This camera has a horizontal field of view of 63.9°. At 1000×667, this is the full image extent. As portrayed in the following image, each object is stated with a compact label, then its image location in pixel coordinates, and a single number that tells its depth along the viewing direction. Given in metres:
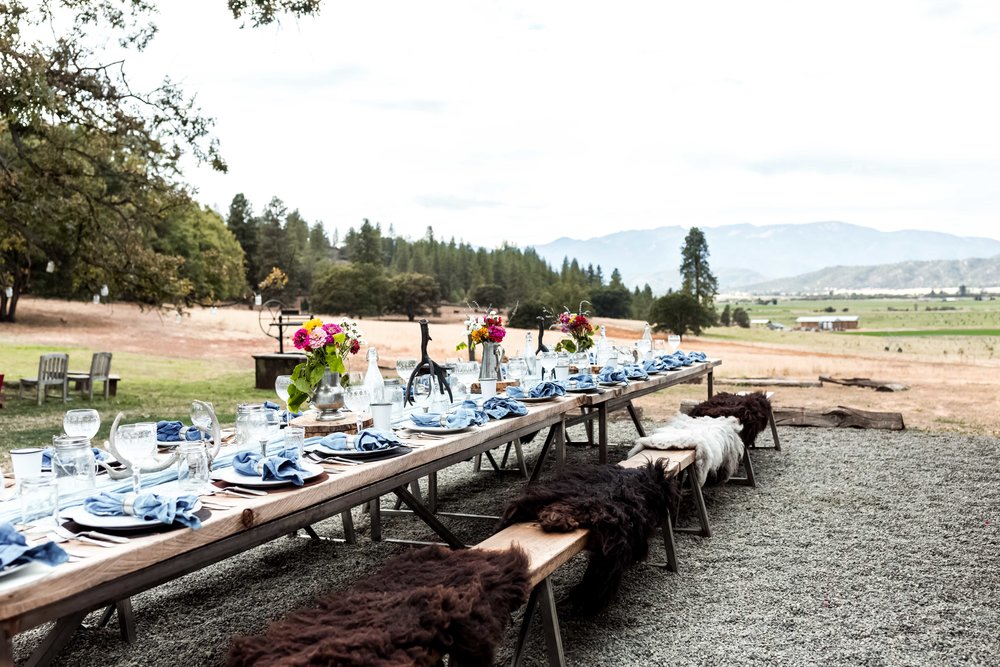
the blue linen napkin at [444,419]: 2.97
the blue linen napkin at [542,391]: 3.83
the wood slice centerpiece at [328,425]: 2.91
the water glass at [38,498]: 1.79
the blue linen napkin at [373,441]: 2.52
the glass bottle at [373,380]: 3.01
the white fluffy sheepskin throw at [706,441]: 4.16
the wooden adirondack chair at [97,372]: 10.68
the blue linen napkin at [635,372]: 4.90
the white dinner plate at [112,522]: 1.72
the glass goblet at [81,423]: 2.14
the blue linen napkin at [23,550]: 1.48
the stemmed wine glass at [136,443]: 1.92
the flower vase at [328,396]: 3.05
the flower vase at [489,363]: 4.06
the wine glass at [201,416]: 2.29
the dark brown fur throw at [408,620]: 1.73
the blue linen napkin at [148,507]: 1.75
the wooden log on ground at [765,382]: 10.75
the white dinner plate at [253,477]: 2.11
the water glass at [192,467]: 2.02
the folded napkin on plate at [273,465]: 2.15
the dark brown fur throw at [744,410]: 5.38
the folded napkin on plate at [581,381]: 4.27
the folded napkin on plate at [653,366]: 5.38
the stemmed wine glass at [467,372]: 3.72
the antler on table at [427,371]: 3.59
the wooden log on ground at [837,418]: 7.41
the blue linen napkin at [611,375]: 4.61
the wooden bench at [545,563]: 2.42
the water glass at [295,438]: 2.24
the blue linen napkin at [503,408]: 3.29
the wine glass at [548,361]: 4.39
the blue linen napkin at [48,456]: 2.39
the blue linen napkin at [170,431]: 2.83
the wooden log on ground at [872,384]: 10.27
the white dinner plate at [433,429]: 2.91
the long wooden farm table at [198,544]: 1.46
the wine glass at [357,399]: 2.84
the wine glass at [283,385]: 3.03
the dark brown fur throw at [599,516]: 2.78
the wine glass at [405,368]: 3.60
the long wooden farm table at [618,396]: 4.33
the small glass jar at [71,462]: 1.92
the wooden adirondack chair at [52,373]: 10.35
